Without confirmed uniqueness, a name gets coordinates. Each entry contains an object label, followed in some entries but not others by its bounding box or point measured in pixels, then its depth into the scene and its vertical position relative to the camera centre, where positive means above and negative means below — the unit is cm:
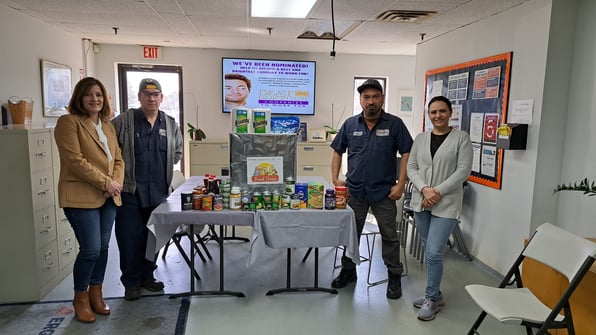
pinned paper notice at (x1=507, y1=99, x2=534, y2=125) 297 +10
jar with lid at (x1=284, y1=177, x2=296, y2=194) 275 -46
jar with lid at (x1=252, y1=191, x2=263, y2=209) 265 -55
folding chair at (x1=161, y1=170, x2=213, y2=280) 309 -94
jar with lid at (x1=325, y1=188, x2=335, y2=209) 269 -54
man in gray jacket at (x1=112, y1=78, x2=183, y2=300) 267 -38
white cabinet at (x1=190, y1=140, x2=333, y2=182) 583 -60
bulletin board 329 +17
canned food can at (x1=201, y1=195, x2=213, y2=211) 264 -58
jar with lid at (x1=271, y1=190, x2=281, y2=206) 266 -54
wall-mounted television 598 +52
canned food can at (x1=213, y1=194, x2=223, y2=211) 263 -57
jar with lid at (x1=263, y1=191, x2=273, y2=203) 265 -53
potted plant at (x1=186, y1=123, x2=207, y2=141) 581 -25
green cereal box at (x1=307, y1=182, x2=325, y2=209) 271 -52
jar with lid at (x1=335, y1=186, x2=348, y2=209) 272 -53
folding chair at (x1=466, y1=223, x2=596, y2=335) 175 -82
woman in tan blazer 231 -38
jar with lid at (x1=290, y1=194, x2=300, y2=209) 267 -56
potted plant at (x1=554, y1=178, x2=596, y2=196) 213 -34
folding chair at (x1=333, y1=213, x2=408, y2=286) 320 -125
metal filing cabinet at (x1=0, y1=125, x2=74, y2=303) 266 -71
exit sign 580 +93
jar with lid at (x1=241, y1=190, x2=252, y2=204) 265 -54
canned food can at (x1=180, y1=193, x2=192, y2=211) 262 -57
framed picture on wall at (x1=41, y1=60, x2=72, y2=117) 416 +29
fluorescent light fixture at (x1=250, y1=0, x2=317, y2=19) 345 +101
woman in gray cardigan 253 -39
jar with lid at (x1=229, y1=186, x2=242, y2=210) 264 -54
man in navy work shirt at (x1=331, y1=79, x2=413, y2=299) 280 -33
